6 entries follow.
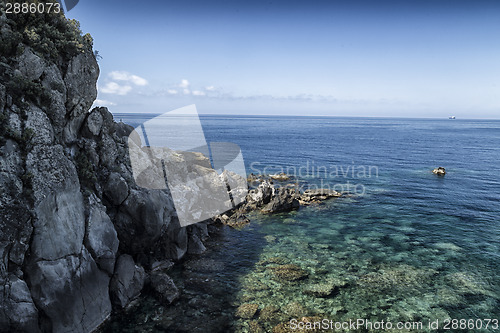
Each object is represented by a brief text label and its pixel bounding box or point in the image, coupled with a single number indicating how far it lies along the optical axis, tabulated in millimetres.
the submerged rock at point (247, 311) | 21297
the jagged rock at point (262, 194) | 45625
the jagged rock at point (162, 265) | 26803
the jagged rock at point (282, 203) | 43406
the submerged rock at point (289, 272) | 26305
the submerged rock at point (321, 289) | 24025
